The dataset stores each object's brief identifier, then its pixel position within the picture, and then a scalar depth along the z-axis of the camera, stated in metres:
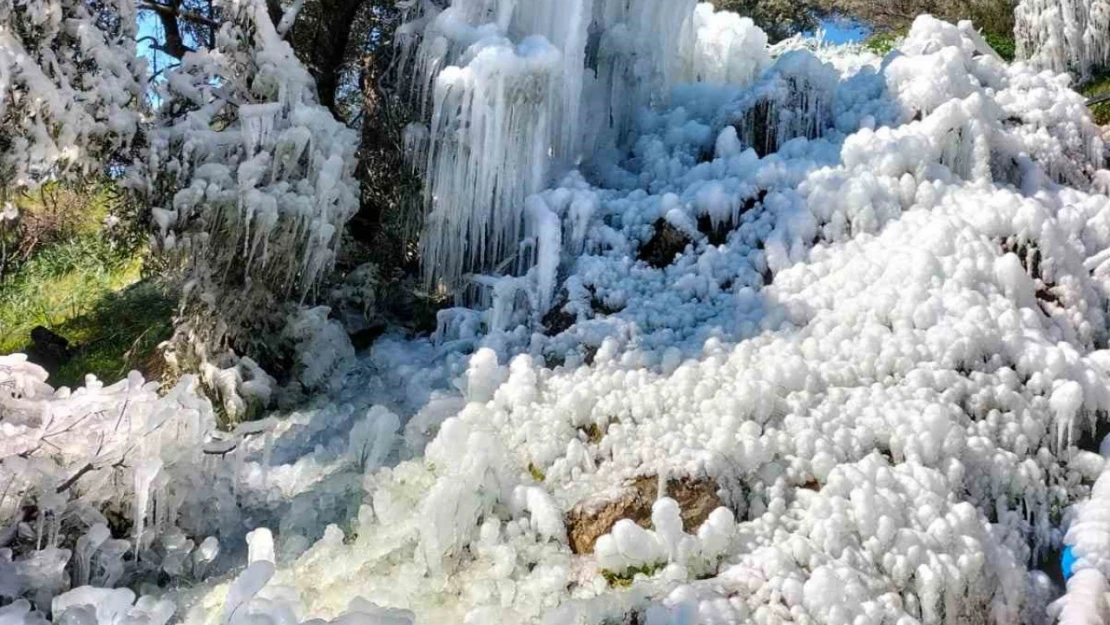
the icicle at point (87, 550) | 3.52
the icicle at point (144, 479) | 3.50
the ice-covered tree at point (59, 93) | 4.55
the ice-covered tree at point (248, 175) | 5.02
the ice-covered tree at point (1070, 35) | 9.76
